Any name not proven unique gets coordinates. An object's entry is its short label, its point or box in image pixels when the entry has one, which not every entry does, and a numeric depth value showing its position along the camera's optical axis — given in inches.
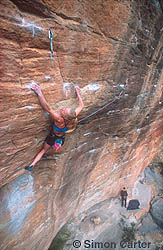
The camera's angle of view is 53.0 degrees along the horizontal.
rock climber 91.6
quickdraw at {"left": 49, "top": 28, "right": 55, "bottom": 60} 79.0
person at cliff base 309.1
